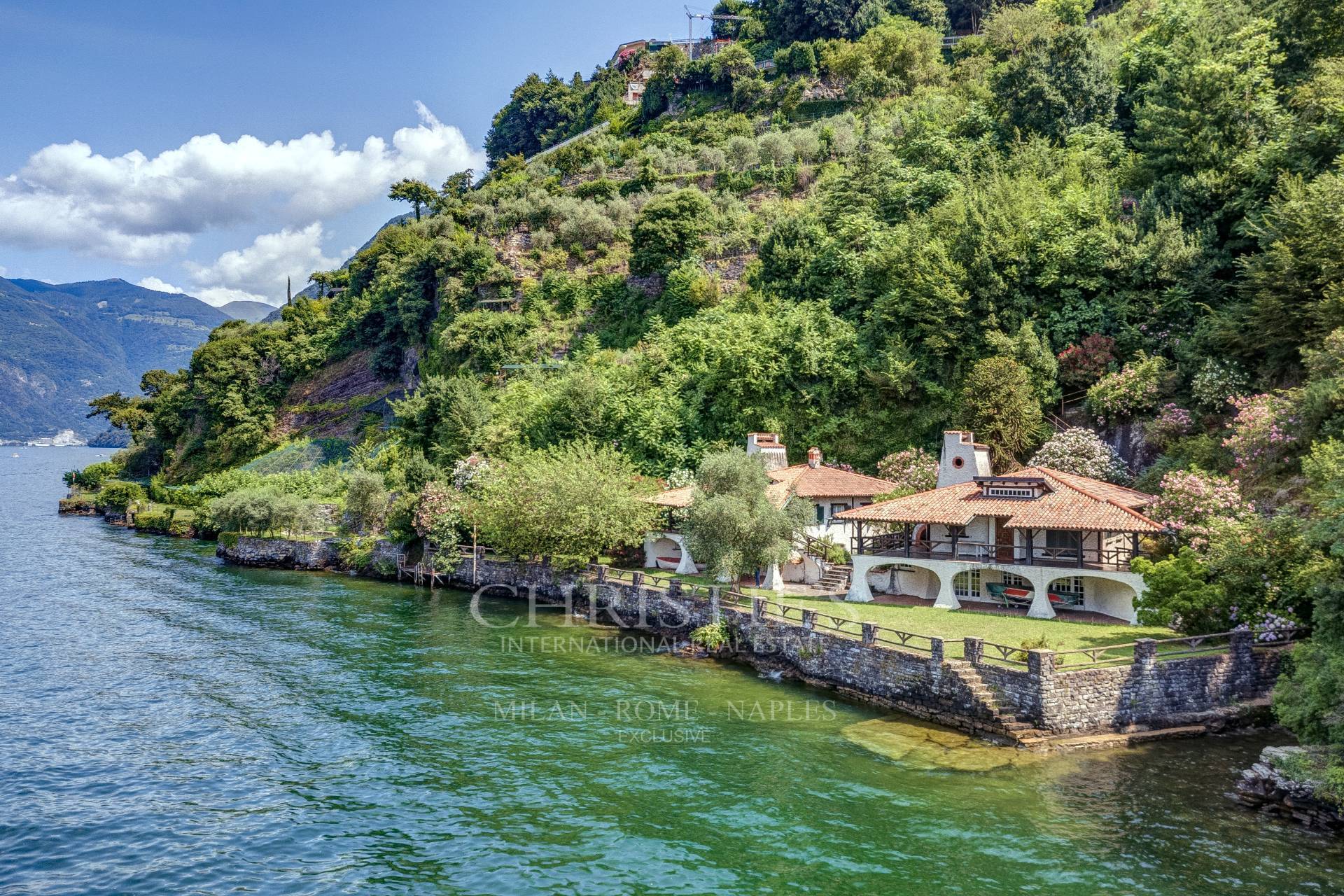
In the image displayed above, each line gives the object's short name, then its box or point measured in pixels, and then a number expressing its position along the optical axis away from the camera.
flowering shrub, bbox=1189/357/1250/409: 35.06
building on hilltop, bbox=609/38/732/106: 121.12
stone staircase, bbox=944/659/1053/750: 22.81
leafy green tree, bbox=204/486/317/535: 60.22
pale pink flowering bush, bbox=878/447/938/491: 40.53
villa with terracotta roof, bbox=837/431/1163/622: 30.25
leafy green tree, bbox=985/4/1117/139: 56.59
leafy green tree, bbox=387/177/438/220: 106.88
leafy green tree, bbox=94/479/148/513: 87.56
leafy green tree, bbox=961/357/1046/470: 40.12
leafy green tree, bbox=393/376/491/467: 57.34
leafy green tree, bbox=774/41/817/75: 97.62
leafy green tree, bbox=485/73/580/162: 132.50
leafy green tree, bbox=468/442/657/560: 42.38
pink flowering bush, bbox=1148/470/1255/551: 28.12
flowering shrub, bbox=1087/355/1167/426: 38.25
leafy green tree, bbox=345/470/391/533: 57.91
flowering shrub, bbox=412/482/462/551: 49.34
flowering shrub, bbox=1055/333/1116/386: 41.06
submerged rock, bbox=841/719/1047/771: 21.98
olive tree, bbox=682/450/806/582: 34.62
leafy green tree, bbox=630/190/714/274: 69.44
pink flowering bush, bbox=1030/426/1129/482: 37.22
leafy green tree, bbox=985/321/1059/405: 41.72
